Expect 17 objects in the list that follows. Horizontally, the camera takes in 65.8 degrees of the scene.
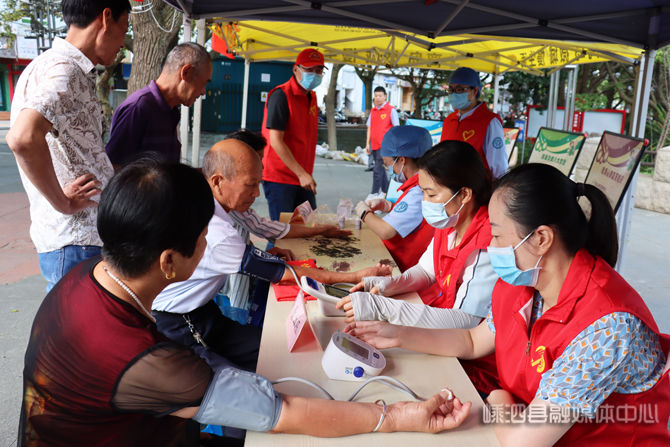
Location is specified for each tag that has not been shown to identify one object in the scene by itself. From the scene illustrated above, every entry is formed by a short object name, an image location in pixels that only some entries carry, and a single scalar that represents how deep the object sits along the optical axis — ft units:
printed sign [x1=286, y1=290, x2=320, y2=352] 5.24
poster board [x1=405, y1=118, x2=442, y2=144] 29.99
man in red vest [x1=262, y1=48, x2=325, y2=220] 13.12
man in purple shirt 8.90
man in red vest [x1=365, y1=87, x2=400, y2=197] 28.96
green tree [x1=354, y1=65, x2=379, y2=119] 47.80
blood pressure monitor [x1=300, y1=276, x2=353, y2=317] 6.27
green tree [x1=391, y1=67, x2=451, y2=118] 50.06
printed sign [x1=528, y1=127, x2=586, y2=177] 14.62
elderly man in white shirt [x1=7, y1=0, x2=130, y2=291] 5.96
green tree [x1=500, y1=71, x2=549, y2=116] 46.44
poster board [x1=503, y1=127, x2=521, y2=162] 27.07
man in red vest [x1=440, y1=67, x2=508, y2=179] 14.16
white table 3.93
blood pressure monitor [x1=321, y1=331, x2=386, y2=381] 4.74
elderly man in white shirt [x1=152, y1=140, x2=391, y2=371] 6.64
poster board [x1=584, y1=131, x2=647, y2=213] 10.77
